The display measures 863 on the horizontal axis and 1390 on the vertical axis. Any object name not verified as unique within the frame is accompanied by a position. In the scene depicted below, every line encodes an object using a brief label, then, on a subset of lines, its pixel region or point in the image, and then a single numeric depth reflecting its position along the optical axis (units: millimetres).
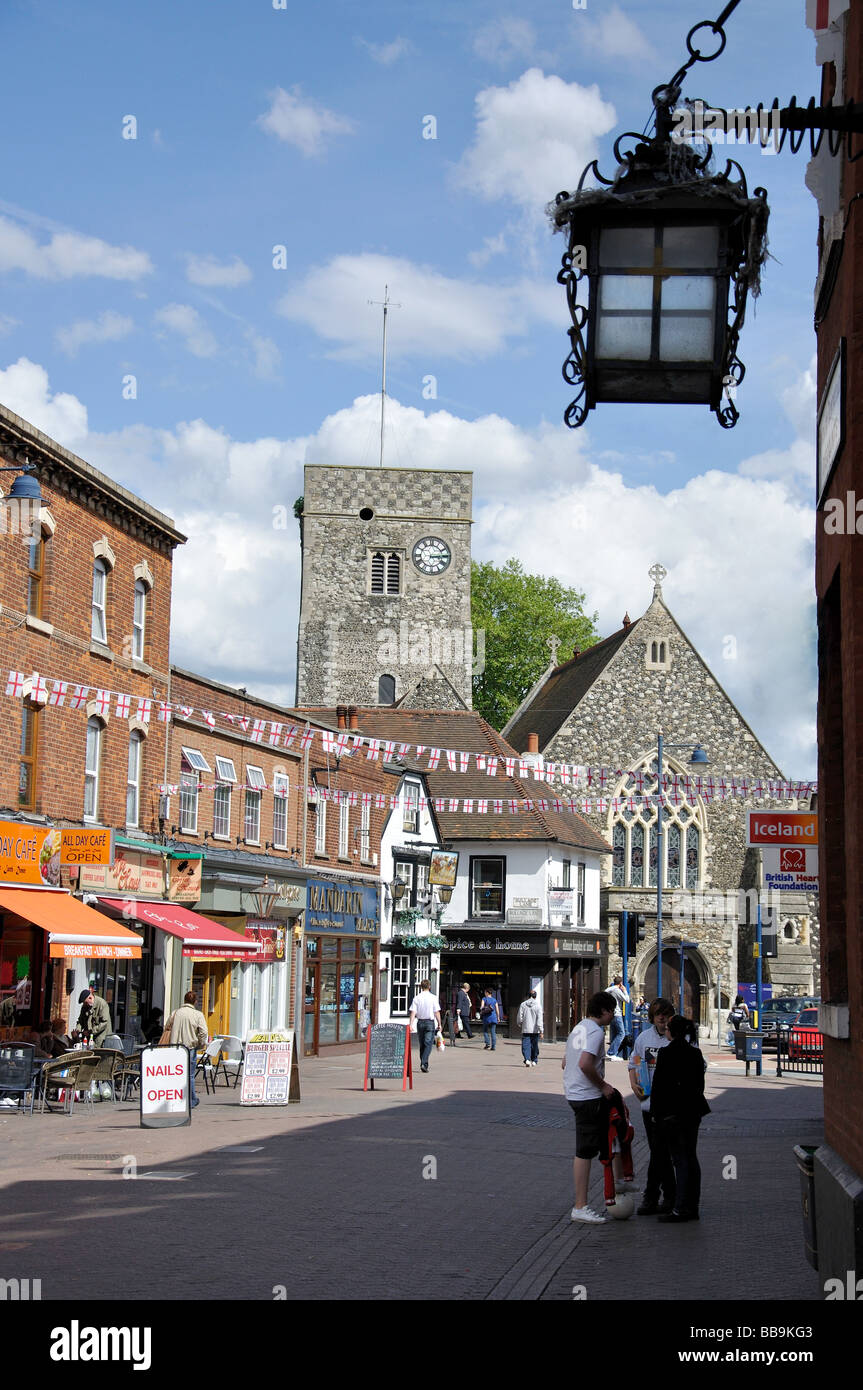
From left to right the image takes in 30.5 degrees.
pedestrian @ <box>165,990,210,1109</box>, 21625
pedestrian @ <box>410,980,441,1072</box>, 29992
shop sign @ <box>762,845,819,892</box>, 16539
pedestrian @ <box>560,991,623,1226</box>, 11930
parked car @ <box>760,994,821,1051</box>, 44125
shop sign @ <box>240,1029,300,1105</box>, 21625
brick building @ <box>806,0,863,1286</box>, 8039
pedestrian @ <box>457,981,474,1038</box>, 44553
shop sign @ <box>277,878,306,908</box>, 35031
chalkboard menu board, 25297
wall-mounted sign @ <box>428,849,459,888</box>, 44188
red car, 29953
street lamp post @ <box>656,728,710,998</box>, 39212
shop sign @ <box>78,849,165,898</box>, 24641
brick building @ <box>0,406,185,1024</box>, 23672
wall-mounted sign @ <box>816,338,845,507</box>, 8633
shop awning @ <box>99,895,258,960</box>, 25562
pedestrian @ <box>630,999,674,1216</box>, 12664
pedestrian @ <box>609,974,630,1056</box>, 34594
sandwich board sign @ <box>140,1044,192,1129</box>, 18422
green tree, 76000
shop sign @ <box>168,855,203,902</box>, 28875
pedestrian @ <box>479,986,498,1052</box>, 39625
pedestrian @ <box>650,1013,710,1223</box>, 12234
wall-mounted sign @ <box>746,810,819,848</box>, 17578
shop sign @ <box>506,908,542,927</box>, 48250
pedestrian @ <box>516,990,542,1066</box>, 32250
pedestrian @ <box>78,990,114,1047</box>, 23422
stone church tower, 72125
